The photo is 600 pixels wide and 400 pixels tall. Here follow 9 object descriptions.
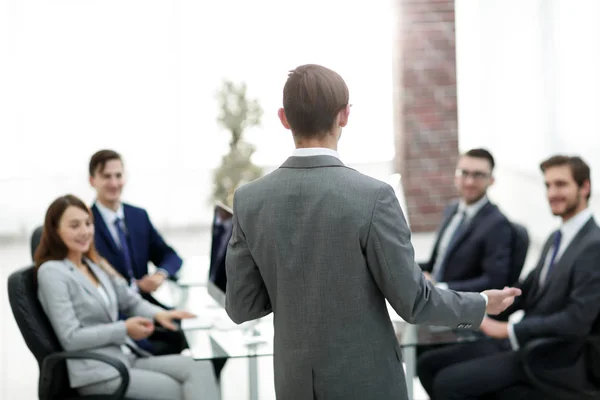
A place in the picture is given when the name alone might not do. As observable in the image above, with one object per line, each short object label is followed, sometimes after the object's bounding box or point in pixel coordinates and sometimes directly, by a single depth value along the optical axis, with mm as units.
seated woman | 3592
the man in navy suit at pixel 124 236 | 4516
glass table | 3596
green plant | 6098
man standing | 2199
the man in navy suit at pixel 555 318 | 3713
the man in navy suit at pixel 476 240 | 4285
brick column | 8680
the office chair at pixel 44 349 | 3535
